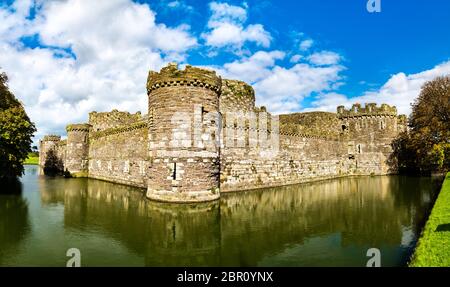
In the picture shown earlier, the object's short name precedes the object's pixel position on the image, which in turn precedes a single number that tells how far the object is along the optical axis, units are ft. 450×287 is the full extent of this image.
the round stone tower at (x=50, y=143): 149.38
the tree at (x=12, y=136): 61.16
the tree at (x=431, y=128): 94.07
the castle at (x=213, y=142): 49.65
